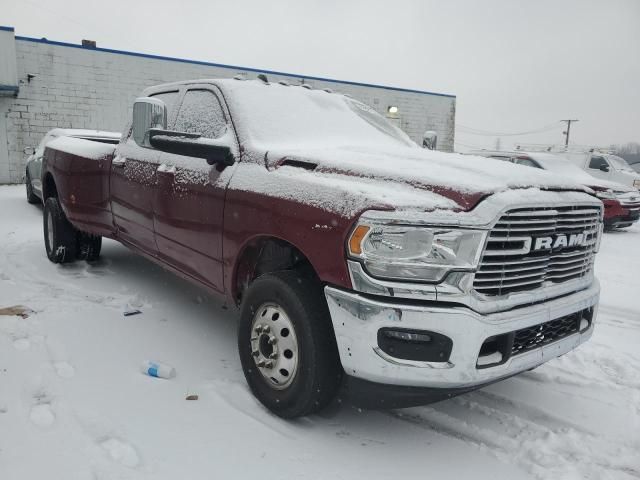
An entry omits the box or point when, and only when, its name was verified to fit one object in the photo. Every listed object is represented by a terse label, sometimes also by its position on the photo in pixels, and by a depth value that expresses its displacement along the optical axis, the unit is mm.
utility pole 56378
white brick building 14422
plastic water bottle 3008
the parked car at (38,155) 7880
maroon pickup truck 2074
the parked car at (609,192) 9617
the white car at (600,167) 13038
